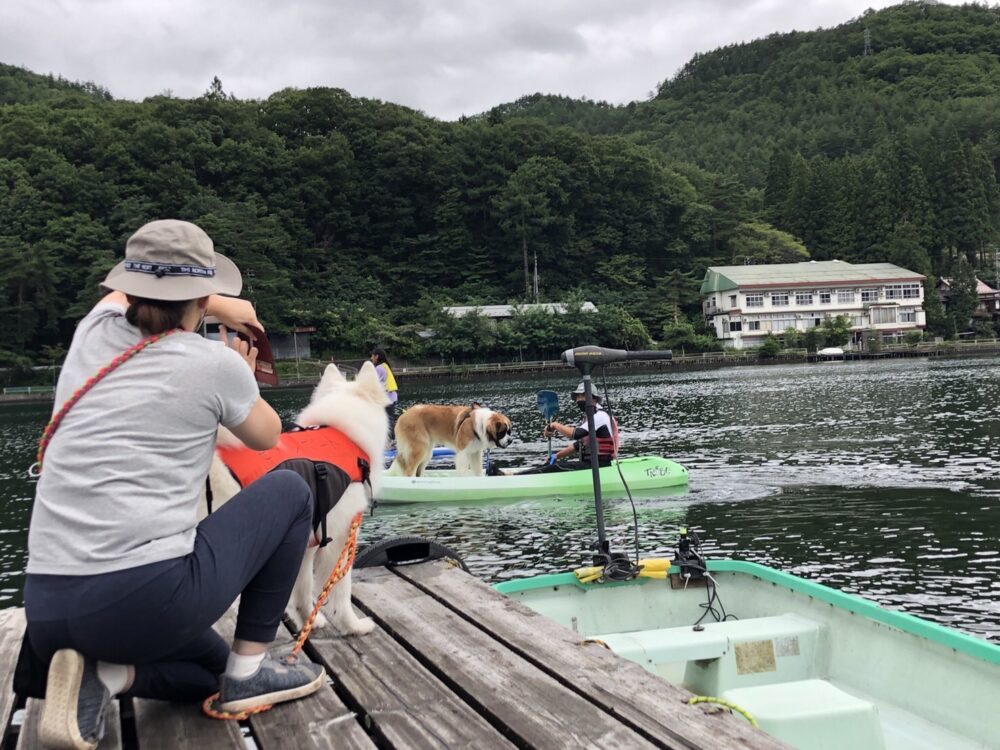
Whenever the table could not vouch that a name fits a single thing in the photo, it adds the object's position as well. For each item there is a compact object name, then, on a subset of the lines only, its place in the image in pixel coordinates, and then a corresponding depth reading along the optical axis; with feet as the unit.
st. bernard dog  42.65
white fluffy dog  12.18
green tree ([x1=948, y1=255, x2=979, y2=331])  278.05
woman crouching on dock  7.63
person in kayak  38.11
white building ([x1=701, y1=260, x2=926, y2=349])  267.18
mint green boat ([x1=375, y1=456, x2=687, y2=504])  42.55
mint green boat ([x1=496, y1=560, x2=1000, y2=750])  11.93
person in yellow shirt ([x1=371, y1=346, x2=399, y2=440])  39.04
